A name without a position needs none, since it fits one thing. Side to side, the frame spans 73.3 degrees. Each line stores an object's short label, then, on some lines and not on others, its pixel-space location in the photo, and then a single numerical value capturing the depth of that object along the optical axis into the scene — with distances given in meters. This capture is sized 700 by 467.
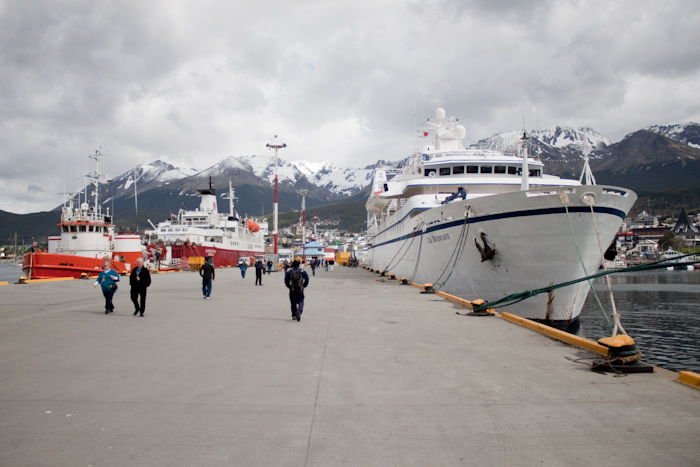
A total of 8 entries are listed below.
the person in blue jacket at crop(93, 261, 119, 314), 11.48
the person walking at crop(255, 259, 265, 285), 24.33
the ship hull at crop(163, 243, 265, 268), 50.38
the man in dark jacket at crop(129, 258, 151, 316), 11.28
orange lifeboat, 73.26
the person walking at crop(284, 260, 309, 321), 10.67
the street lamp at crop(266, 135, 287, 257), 52.38
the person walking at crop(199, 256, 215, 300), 15.73
